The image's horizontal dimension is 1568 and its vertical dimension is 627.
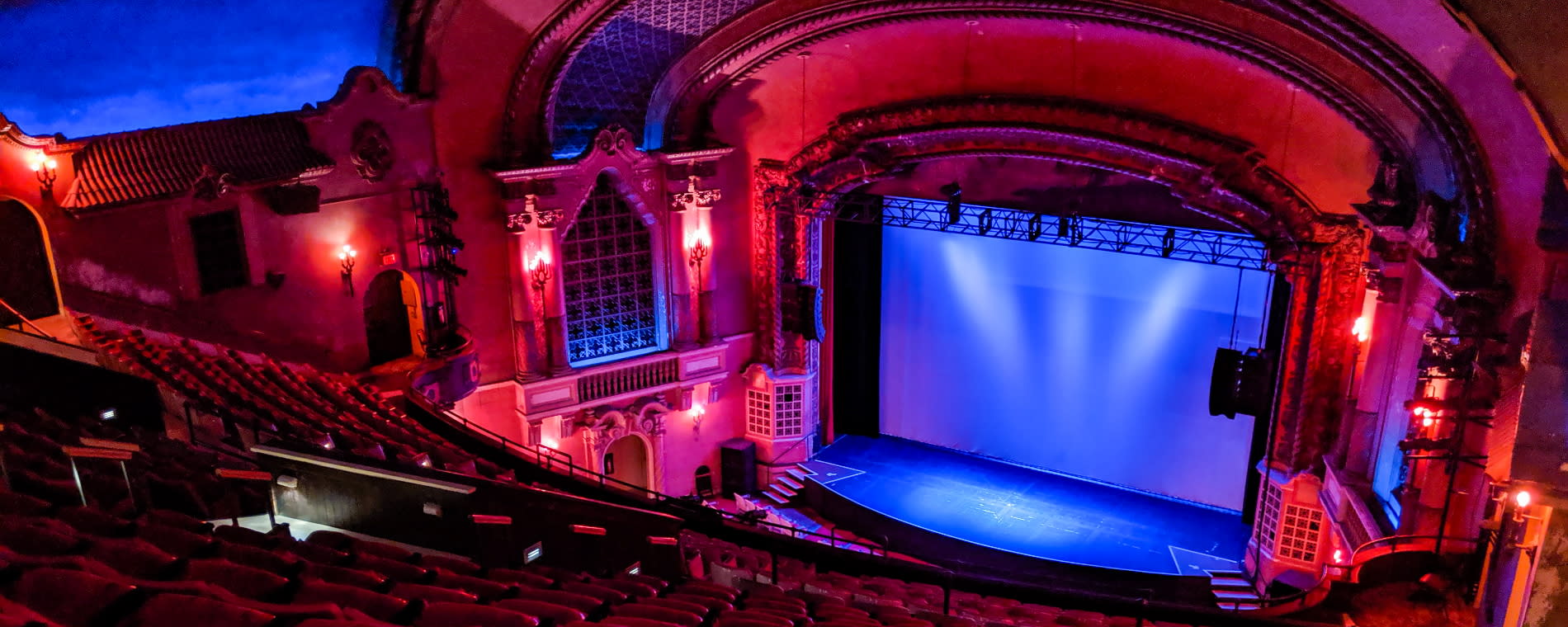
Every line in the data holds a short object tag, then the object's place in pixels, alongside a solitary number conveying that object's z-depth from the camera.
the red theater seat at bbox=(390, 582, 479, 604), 5.14
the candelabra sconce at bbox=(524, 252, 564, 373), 14.74
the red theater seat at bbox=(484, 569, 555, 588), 6.11
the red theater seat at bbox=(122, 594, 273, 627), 4.14
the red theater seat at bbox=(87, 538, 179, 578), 4.78
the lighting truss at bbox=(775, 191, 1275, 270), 13.74
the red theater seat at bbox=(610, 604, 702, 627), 5.62
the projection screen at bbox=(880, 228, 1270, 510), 14.86
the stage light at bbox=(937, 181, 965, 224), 14.70
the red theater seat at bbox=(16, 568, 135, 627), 4.16
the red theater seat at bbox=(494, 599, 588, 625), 5.16
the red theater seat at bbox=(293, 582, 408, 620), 4.80
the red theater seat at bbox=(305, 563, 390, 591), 5.24
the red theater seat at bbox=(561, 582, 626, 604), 6.09
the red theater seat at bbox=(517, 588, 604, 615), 5.59
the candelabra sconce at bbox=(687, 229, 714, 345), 16.11
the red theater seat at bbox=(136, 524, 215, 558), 5.21
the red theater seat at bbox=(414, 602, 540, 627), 4.71
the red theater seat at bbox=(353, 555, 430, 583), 5.60
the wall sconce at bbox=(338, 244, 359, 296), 12.90
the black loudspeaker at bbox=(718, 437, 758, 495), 17.34
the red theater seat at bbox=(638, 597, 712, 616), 5.92
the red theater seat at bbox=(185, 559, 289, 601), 4.84
